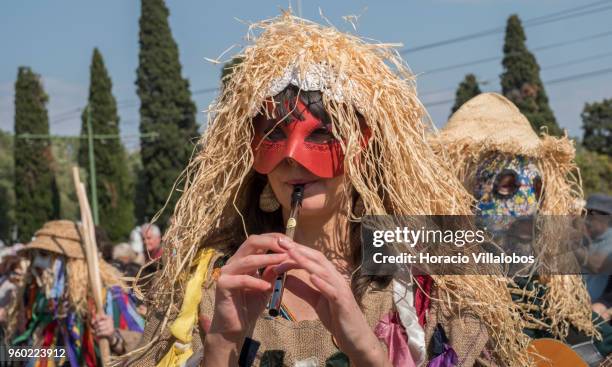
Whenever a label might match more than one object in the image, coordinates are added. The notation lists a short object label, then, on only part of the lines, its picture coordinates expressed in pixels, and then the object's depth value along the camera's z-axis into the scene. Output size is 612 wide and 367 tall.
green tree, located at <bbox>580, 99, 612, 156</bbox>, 35.50
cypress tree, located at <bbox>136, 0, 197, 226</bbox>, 30.05
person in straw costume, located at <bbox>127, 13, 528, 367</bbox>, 2.49
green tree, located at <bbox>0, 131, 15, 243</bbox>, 42.97
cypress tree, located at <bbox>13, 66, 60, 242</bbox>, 33.53
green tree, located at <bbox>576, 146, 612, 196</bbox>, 25.17
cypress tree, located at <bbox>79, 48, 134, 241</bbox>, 33.16
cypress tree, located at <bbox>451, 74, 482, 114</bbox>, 26.34
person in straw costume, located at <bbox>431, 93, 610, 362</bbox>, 4.72
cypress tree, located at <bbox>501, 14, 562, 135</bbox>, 28.10
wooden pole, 5.39
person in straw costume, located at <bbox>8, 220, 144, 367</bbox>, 5.67
